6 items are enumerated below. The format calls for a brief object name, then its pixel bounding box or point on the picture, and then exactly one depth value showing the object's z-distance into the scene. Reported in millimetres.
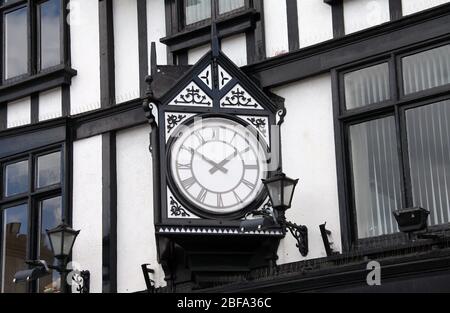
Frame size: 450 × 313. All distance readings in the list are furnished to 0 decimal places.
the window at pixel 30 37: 14812
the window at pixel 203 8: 13438
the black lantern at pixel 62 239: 12508
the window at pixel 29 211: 14070
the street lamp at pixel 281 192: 11391
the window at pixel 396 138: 11508
